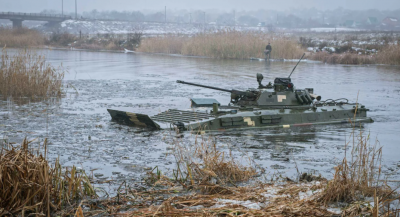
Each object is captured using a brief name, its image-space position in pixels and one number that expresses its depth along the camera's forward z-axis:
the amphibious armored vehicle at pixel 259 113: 13.21
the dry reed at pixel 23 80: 17.59
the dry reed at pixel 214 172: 8.12
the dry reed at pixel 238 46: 40.16
